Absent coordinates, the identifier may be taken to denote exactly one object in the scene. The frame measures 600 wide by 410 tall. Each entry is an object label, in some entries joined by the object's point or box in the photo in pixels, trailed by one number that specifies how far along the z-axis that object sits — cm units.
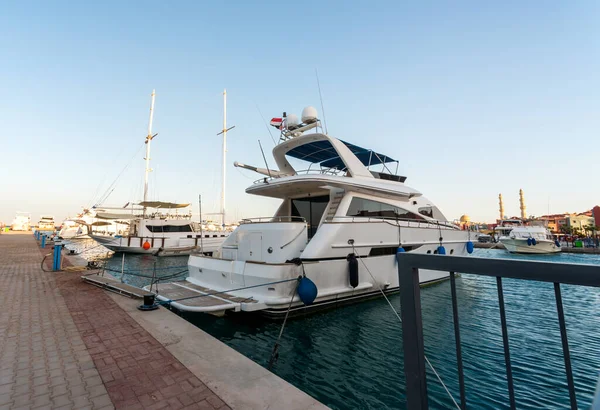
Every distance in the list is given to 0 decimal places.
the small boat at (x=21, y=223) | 8481
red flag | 1217
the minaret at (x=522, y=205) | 7981
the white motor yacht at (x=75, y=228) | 4871
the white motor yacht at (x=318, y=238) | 734
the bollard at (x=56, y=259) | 1274
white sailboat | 2617
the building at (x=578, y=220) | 6900
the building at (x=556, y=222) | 7238
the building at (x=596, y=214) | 6347
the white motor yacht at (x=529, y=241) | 3120
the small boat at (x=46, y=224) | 8881
